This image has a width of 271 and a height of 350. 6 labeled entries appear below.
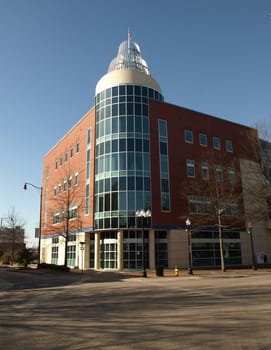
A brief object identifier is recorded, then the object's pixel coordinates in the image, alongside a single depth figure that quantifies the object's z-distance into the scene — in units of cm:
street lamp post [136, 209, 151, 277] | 2888
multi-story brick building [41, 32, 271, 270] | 3850
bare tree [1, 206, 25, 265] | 6077
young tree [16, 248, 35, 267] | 4581
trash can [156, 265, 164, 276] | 2919
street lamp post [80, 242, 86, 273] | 3989
